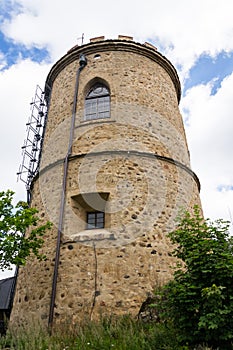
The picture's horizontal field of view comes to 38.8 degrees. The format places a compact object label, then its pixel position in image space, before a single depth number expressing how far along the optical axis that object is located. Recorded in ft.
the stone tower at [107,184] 24.67
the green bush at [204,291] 16.14
